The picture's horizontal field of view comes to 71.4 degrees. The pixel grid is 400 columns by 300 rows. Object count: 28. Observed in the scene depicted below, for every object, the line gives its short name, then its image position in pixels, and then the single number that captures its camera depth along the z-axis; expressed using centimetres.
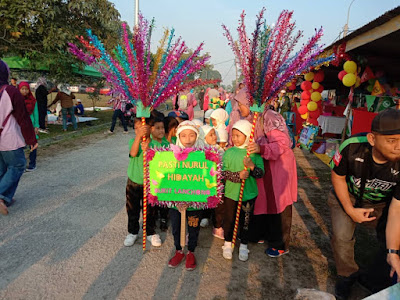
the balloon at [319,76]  871
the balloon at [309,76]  900
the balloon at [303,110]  1002
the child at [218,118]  430
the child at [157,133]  330
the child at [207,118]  575
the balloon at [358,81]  680
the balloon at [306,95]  953
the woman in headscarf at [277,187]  315
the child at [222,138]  401
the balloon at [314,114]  987
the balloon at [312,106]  943
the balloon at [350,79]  645
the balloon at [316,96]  922
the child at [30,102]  636
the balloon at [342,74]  670
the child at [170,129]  408
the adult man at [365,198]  225
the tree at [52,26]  773
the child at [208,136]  371
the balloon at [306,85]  942
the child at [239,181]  300
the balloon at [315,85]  900
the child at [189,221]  296
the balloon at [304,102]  986
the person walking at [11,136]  383
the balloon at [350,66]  636
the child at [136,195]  301
